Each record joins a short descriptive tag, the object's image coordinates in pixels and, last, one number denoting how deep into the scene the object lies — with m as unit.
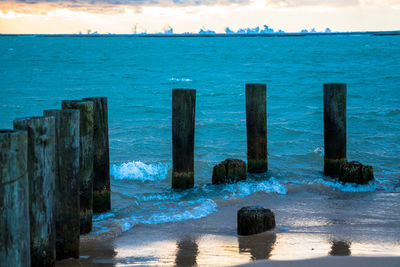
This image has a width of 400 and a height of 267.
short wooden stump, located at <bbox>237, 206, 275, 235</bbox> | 8.93
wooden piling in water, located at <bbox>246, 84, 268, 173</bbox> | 13.60
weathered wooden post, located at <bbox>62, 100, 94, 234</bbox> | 8.98
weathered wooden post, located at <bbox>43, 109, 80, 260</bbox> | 7.36
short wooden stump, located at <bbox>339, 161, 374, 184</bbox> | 13.05
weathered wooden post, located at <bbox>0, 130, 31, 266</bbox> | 5.10
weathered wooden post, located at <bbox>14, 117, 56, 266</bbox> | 6.18
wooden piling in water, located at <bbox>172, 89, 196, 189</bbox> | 12.15
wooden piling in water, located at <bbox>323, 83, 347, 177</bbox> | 13.65
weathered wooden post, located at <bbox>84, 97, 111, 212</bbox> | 10.28
